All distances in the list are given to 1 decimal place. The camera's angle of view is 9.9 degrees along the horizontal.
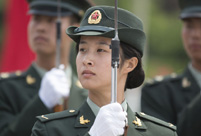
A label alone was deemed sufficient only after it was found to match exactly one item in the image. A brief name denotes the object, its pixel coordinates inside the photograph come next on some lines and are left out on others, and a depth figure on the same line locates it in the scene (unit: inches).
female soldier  341.9
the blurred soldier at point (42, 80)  455.6
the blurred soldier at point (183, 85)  512.6
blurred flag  644.5
